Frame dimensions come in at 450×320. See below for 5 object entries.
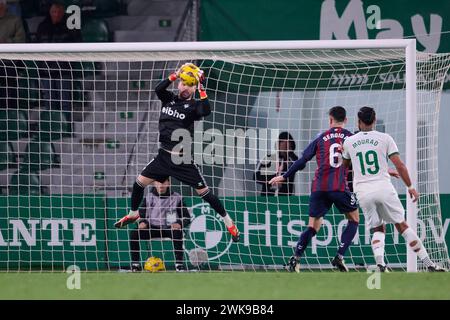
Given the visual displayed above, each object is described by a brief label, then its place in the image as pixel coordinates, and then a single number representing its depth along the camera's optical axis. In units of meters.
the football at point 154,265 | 13.22
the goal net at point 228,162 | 13.57
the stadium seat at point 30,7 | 16.78
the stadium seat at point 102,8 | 16.62
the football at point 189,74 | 12.10
